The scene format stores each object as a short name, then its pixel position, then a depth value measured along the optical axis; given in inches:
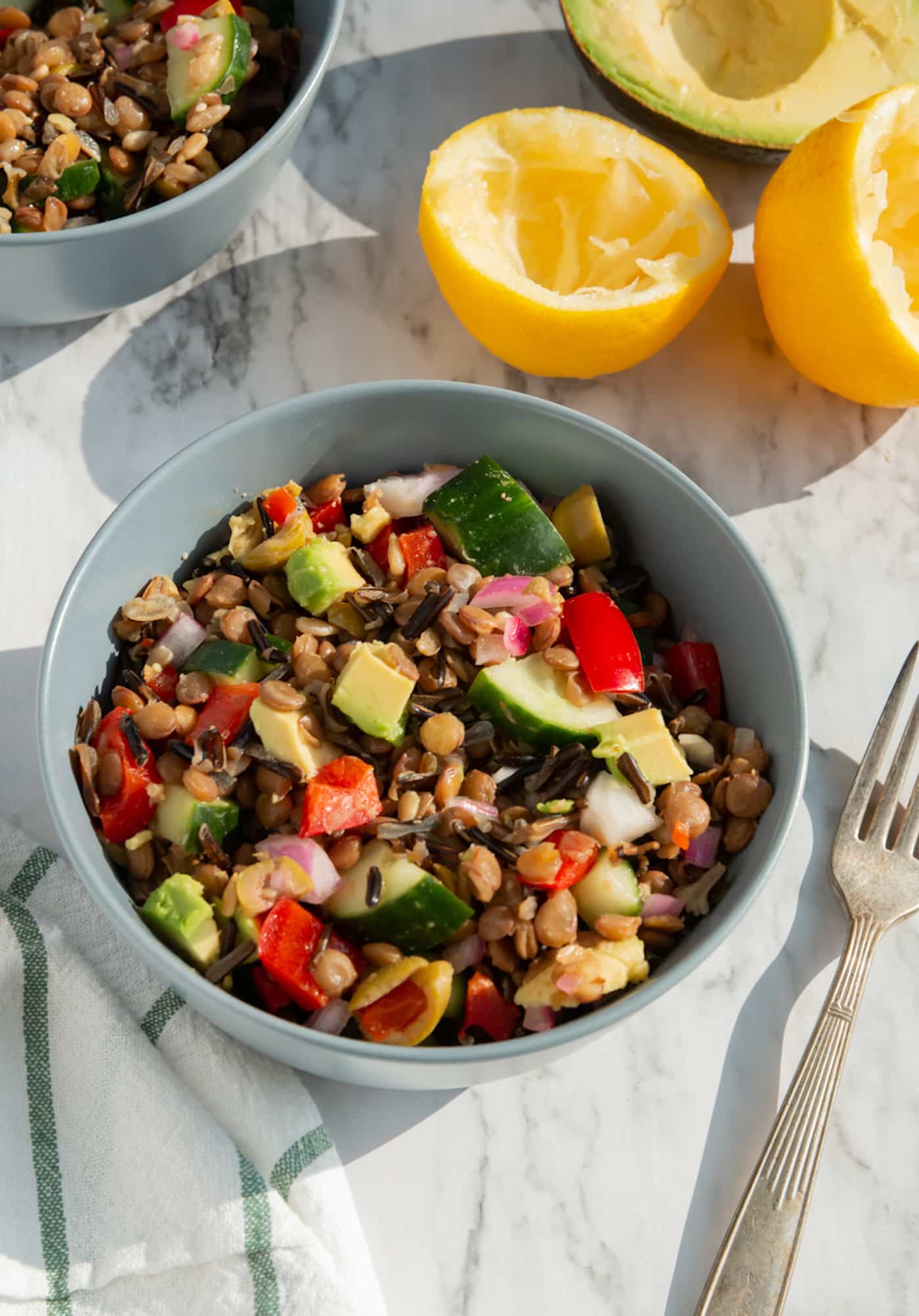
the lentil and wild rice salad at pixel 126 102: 24.4
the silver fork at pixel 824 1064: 22.7
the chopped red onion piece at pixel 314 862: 22.2
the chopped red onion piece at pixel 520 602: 23.0
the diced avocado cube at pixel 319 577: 22.9
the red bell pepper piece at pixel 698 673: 23.4
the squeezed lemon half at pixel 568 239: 24.2
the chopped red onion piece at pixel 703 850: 22.7
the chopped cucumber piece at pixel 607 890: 22.2
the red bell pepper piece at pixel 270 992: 22.1
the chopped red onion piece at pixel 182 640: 23.1
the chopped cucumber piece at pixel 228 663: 22.8
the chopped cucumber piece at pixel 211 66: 24.5
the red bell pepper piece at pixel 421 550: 23.4
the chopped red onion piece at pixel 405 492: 23.7
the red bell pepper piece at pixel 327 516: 23.7
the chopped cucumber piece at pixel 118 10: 25.3
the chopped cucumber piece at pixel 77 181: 24.4
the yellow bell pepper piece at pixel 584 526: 23.6
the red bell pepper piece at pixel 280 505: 23.4
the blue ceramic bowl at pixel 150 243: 23.9
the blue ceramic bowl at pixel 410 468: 21.6
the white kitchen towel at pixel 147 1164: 22.8
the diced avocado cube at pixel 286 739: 22.4
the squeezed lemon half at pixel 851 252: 23.9
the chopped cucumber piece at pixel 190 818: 22.3
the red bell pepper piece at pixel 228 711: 22.7
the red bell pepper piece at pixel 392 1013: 21.9
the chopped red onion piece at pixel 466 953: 22.3
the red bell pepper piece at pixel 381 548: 23.5
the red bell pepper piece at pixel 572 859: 22.1
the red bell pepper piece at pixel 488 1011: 22.1
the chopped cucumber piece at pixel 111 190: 24.7
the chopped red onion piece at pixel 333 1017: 22.1
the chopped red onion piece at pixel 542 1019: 22.0
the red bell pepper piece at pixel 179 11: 25.1
